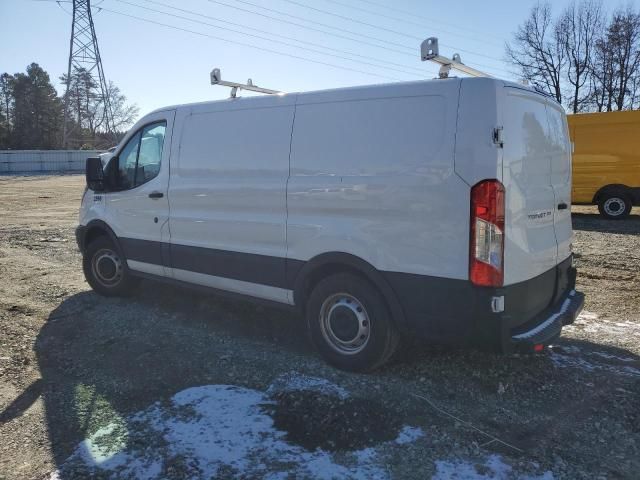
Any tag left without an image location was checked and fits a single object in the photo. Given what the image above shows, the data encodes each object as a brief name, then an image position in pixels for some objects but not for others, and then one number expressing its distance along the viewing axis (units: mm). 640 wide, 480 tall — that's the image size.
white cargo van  3365
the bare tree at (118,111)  65562
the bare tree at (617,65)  35781
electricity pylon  48812
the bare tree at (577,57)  38844
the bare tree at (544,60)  39969
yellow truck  12602
